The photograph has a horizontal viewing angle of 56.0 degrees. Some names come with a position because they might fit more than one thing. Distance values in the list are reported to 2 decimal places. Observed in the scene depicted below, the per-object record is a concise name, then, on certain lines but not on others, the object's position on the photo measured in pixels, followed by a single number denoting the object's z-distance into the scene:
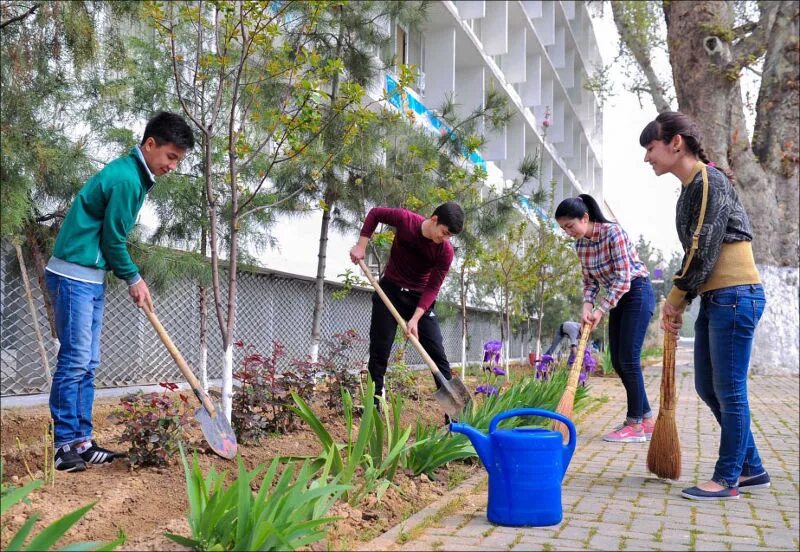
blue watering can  3.09
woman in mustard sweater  3.56
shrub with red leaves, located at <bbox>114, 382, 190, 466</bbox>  3.59
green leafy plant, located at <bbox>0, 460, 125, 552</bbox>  1.96
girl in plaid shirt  5.07
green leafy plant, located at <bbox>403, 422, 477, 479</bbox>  3.95
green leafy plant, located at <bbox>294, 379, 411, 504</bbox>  3.30
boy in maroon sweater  5.01
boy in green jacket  3.62
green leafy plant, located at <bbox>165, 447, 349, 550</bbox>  2.33
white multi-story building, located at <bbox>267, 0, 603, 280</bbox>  16.33
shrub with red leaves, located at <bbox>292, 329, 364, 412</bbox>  5.43
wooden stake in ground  5.14
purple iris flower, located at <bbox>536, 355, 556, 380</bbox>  7.52
